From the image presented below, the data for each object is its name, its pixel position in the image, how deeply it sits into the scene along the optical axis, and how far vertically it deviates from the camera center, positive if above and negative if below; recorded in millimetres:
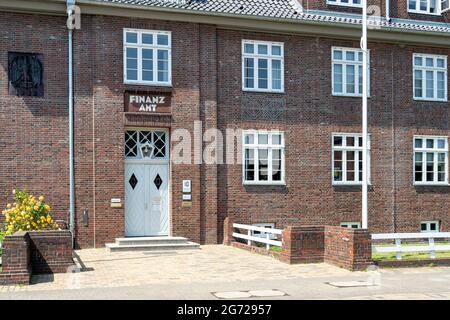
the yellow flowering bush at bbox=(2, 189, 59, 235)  16656 -1244
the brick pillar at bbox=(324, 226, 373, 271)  15758 -1947
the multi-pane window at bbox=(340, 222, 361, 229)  24005 -2018
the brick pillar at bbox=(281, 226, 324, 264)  16812 -1957
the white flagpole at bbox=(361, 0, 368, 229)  19211 +1850
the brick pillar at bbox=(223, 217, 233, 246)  21703 -2068
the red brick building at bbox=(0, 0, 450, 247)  20469 +2024
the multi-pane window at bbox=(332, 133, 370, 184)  24000 +462
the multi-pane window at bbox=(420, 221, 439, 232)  25002 -2174
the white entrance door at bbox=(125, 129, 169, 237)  21609 -442
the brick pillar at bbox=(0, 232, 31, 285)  13477 -1941
